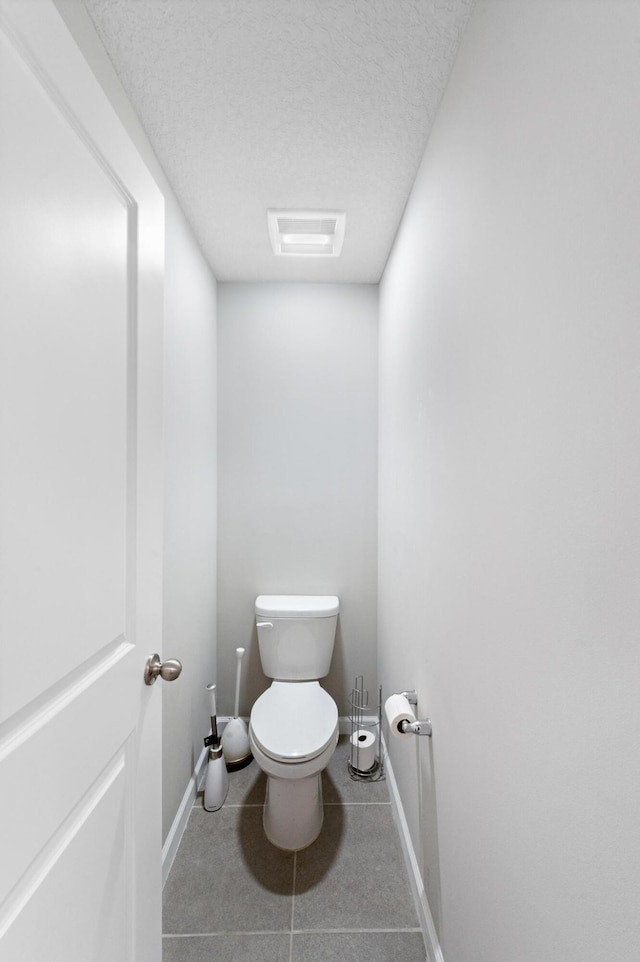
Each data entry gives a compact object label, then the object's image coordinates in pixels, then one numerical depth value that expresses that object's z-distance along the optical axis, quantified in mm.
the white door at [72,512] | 558
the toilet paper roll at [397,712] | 1231
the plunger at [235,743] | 2041
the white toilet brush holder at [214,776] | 1779
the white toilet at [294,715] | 1549
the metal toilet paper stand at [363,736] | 1960
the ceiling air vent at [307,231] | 1719
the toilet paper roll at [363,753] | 1957
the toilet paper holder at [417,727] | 1220
